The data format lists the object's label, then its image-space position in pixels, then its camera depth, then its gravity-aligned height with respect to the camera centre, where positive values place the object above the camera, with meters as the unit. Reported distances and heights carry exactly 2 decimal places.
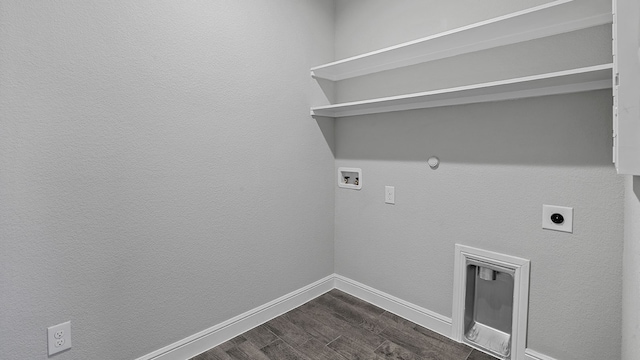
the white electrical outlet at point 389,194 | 2.14 -0.13
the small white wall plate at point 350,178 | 2.35 -0.02
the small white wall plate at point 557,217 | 1.47 -0.19
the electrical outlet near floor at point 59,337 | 1.31 -0.72
